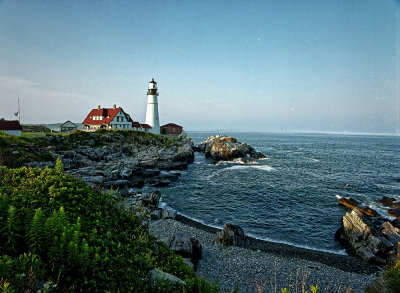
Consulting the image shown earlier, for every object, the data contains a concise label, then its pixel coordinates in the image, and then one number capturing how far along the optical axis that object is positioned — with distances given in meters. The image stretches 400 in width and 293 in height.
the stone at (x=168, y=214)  19.86
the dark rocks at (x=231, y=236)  15.55
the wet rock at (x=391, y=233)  15.84
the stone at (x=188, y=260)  11.32
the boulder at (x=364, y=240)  14.47
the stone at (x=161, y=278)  5.94
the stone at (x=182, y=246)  12.18
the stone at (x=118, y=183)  27.62
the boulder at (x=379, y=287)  8.46
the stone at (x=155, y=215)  19.35
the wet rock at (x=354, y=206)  21.30
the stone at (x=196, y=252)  12.35
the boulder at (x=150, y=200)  22.05
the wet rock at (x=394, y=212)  21.65
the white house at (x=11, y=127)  38.10
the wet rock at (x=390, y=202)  24.18
